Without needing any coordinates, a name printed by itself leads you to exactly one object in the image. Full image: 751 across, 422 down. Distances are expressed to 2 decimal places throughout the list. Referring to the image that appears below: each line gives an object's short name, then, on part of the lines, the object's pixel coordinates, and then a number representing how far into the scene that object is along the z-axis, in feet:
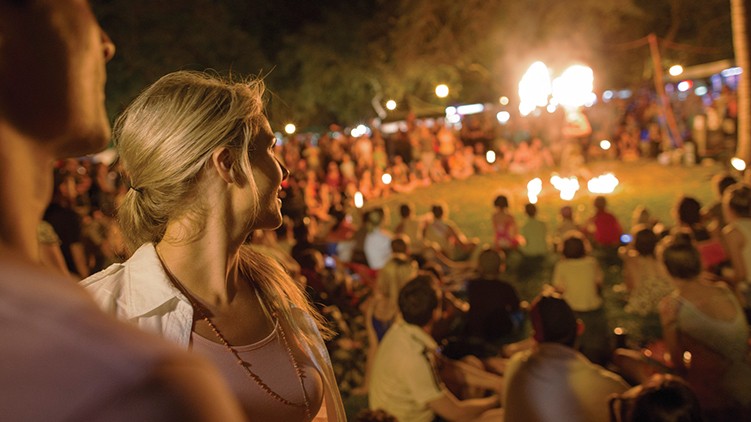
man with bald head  1.80
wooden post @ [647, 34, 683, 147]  55.56
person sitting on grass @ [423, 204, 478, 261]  29.45
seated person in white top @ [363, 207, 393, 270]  26.43
